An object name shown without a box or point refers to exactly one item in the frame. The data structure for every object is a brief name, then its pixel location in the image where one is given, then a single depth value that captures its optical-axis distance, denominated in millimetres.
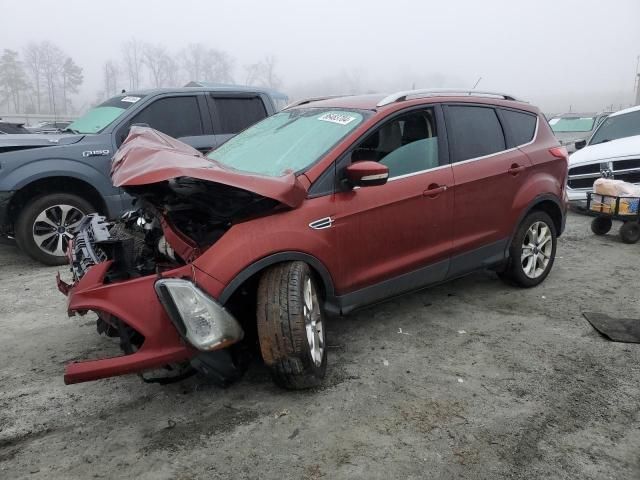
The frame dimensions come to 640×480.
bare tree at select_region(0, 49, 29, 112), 64000
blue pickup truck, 5535
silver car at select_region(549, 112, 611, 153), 16078
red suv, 2635
